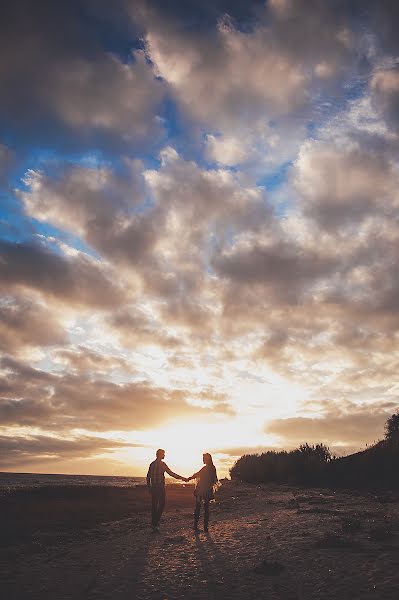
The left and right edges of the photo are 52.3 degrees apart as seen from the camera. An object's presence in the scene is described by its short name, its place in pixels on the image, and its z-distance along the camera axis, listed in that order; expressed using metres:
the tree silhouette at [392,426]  39.41
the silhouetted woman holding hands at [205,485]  12.98
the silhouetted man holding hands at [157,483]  13.70
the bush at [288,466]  28.77
